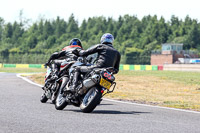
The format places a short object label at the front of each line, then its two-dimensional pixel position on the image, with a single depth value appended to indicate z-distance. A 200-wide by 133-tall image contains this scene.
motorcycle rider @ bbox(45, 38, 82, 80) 20.52
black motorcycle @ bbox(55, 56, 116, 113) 17.33
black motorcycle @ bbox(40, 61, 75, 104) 20.12
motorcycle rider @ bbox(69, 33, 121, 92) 18.30
